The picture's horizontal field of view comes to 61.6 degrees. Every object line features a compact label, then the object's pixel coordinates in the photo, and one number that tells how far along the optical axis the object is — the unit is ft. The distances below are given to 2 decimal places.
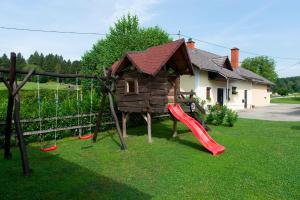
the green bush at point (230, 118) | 47.77
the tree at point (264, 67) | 216.54
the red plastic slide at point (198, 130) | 27.94
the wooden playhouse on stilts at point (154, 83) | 31.89
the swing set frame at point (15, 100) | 20.62
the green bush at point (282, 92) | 269.85
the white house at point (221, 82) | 70.03
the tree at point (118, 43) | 59.00
